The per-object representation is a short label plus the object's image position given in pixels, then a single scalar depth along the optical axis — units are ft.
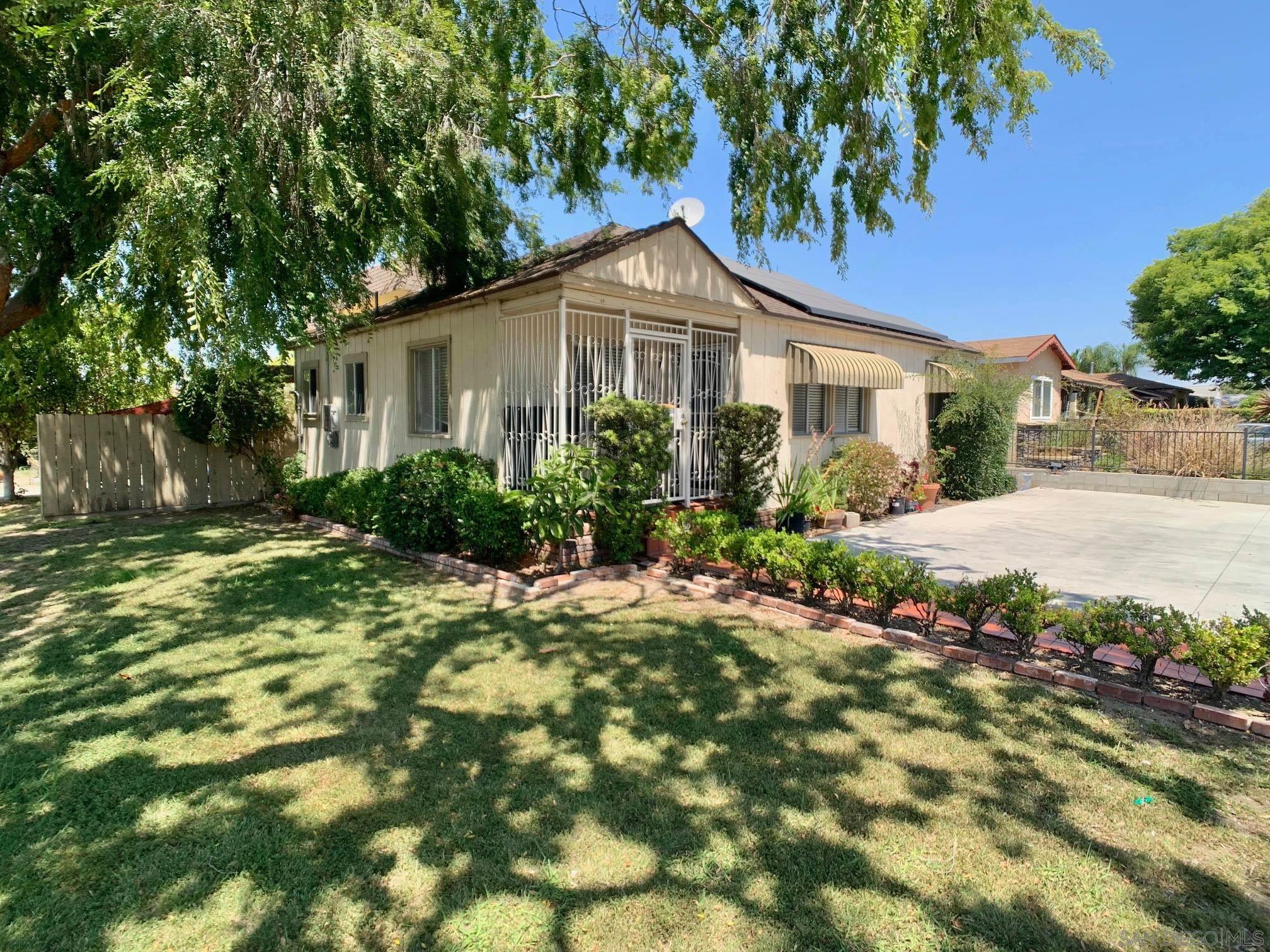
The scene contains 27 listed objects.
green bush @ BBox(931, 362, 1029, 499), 44.73
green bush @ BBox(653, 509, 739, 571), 22.05
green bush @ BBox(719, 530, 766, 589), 20.06
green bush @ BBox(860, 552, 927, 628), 16.99
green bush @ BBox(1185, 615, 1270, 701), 12.40
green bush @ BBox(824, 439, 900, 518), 36.52
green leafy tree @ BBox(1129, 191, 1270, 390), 94.22
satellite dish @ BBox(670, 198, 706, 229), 34.32
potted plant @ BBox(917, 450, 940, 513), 43.78
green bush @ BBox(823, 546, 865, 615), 17.80
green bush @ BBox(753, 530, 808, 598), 19.07
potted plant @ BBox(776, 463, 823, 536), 30.30
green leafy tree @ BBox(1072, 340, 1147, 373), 188.44
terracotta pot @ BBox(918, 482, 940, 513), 42.28
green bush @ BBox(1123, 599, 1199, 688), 13.19
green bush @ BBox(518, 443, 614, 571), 22.17
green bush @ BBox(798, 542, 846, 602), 18.29
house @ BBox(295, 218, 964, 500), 26.55
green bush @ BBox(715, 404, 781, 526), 29.07
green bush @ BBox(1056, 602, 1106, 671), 14.07
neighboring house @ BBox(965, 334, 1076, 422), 73.72
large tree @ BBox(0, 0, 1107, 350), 16.83
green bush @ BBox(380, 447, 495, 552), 25.54
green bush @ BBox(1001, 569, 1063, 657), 14.67
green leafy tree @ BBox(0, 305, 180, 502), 40.93
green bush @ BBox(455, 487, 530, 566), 22.94
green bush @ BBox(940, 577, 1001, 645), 15.62
